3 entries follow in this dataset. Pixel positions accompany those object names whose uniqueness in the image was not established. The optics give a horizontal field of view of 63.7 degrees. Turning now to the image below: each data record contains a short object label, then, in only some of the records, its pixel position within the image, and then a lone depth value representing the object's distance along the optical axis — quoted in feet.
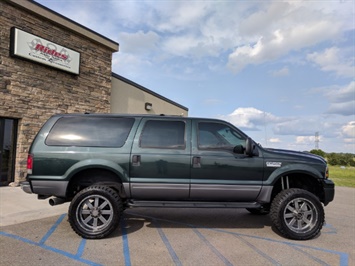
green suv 15.56
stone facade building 30.96
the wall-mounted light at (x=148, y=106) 54.09
